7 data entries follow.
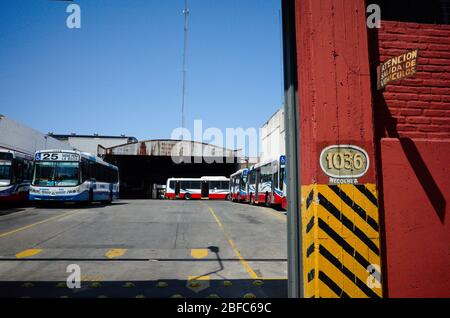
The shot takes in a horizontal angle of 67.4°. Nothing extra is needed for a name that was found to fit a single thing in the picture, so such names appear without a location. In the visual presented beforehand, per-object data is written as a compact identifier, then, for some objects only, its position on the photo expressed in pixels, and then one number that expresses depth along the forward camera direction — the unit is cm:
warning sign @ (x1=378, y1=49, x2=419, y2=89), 340
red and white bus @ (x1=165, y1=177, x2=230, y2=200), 4088
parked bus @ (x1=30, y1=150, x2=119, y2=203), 1875
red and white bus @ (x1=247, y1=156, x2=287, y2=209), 1989
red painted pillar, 332
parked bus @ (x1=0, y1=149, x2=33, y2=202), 1897
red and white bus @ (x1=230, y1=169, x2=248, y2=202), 3041
